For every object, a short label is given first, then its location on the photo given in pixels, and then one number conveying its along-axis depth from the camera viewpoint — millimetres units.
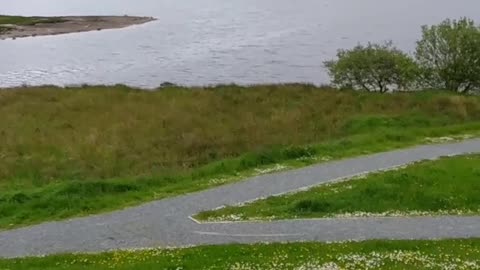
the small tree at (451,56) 47094
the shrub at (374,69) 48906
